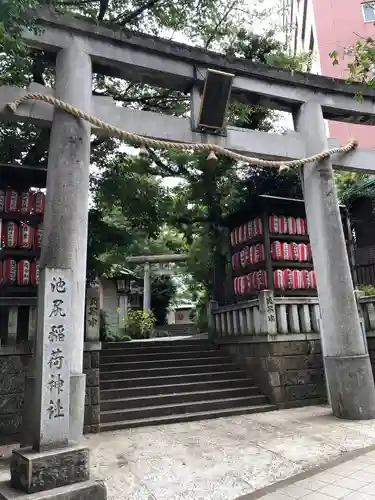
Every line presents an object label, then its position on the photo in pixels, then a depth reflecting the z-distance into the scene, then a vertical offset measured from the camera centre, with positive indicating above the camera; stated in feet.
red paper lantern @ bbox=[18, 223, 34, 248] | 24.41 +7.28
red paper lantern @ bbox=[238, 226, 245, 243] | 35.73 +9.71
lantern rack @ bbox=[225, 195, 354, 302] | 32.04 +7.59
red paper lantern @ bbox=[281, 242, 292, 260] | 32.48 +7.23
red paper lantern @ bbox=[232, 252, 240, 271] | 36.45 +7.56
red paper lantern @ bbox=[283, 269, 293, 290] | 31.76 +4.80
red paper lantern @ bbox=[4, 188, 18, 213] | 24.70 +9.67
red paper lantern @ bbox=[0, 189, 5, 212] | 24.63 +9.70
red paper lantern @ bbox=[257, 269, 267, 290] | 32.22 +4.99
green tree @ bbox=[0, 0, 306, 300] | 29.37 +15.44
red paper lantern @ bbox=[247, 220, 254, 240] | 34.25 +9.79
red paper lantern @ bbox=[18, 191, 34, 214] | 25.08 +9.68
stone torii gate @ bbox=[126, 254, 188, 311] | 66.71 +14.61
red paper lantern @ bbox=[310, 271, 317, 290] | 32.72 +4.66
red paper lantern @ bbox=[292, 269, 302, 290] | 32.04 +4.72
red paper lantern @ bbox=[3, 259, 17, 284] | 23.41 +4.94
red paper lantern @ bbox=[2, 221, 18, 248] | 24.03 +7.35
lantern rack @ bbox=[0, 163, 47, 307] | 23.68 +7.72
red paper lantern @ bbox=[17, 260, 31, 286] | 23.72 +4.88
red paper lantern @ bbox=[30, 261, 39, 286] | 24.03 +4.77
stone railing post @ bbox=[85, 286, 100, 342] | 21.79 +1.90
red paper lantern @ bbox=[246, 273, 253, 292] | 34.21 +5.14
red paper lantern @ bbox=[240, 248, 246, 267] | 35.19 +7.44
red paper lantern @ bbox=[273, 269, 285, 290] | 31.48 +4.80
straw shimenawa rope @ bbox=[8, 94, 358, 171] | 18.24 +10.64
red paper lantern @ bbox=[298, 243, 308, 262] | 33.16 +7.16
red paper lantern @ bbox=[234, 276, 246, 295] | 35.40 +5.09
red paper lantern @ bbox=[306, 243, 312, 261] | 33.45 +7.07
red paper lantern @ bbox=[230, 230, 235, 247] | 37.45 +9.86
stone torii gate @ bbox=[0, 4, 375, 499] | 11.73 +9.77
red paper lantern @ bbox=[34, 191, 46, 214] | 25.50 +9.76
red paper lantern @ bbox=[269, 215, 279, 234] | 32.83 +9.66
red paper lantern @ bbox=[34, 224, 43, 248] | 24.85 +7.36
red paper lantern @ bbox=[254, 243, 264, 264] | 32.92 +7.36
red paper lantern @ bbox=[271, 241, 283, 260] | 32.22 +7.28
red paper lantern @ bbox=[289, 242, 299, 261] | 32.86 +7.21
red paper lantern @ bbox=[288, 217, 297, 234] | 33.55 +9.65
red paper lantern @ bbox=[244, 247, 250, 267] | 34.55 +7.47
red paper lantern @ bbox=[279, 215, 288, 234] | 33.17 +9.67
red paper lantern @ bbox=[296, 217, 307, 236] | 34.01 +9.72
